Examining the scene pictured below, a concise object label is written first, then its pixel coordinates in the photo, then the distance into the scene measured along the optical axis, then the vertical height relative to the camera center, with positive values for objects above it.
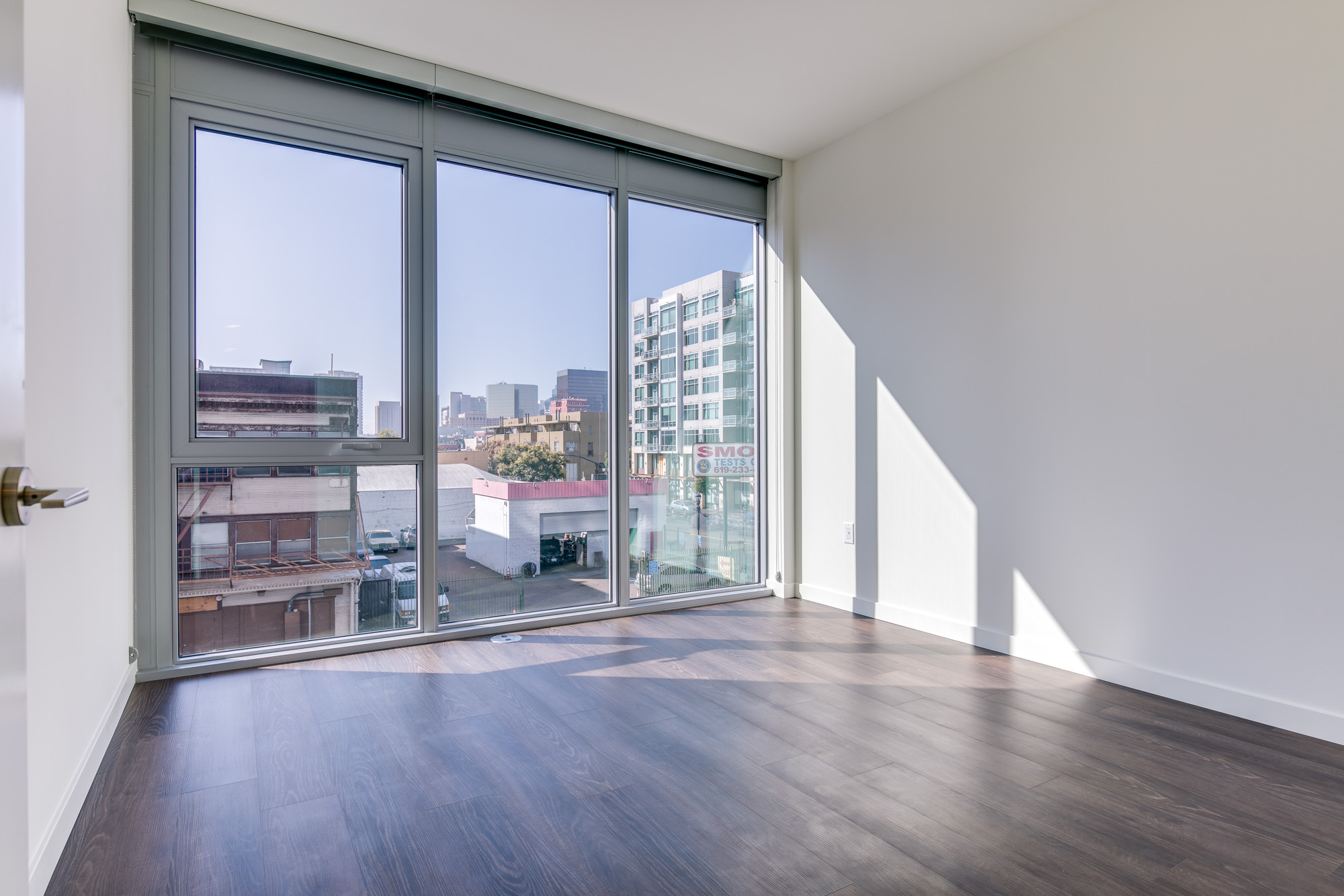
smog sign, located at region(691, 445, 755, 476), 4.23 -0.09
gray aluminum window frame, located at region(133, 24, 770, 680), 2.79 +0.94
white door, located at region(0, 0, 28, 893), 0.93 +0.00
